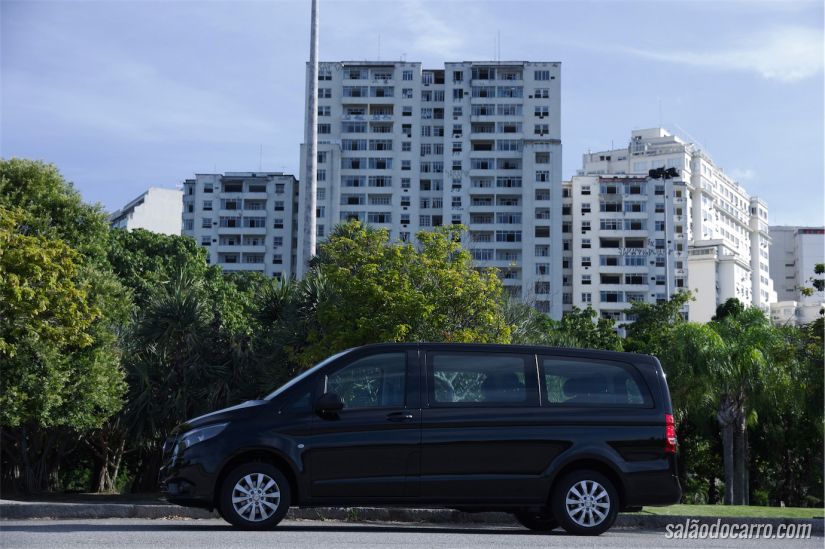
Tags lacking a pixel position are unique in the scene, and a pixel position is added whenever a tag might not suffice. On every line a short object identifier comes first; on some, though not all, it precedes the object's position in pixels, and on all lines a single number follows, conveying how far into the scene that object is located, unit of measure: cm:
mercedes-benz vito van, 1051
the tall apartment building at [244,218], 12000
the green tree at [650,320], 6094
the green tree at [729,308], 7412
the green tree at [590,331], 6159
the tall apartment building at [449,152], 11525
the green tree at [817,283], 2373
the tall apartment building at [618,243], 11775
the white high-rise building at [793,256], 16212
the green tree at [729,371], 3291
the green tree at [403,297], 2350
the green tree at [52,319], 2388
